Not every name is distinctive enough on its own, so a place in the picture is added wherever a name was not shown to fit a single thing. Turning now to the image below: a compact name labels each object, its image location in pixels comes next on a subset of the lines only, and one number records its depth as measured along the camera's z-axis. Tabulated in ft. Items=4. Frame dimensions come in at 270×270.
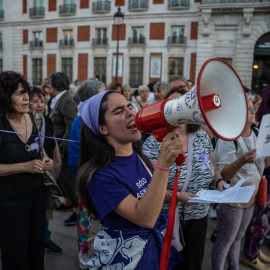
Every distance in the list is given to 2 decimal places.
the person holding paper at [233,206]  7.72
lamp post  37.40
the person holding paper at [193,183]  6.64
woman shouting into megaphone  4.10
